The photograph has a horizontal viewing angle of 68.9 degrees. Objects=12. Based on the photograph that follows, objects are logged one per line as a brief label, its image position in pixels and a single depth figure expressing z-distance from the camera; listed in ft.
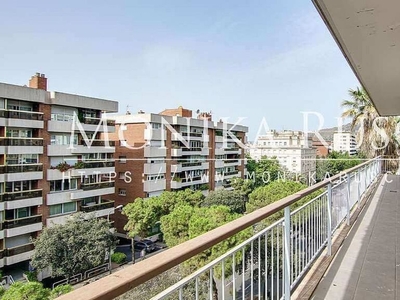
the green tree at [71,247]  42.60
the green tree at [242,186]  85.09
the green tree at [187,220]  36.62
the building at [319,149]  177.37
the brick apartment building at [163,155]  73.10
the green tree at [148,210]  53.42
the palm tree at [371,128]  37.50
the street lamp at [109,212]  49.67
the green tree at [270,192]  45.26
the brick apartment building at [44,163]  45.96
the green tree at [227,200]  68.95
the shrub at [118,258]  53.10
